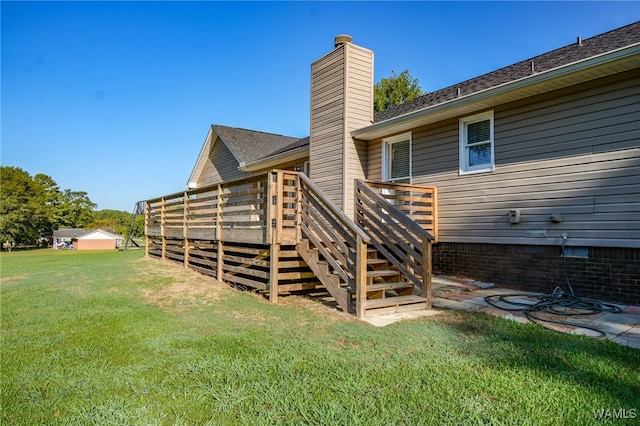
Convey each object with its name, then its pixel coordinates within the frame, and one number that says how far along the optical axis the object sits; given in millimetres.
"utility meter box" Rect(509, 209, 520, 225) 5859
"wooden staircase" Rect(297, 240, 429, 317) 4355
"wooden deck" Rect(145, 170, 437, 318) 4535
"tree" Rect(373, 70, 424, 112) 23281
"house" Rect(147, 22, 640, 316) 4809
